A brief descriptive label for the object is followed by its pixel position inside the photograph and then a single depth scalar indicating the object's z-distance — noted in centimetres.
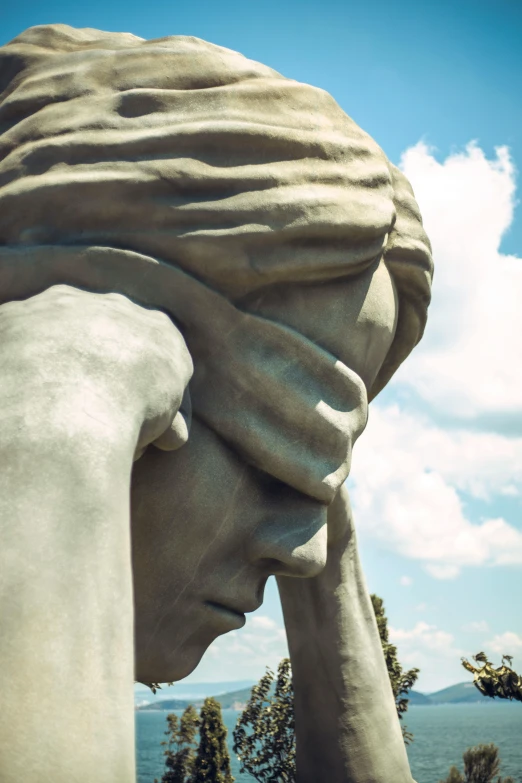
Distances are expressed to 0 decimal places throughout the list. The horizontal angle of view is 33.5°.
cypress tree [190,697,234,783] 1508
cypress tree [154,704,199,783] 1741
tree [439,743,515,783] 1578
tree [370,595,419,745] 1131
